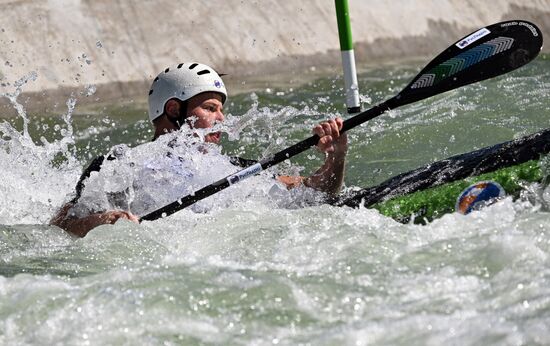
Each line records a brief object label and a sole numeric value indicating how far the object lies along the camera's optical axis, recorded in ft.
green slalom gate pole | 37.78
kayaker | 35.58
